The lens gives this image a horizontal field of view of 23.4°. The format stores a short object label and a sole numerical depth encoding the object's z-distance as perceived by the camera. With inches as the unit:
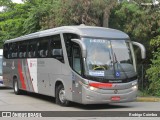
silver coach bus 569.0
